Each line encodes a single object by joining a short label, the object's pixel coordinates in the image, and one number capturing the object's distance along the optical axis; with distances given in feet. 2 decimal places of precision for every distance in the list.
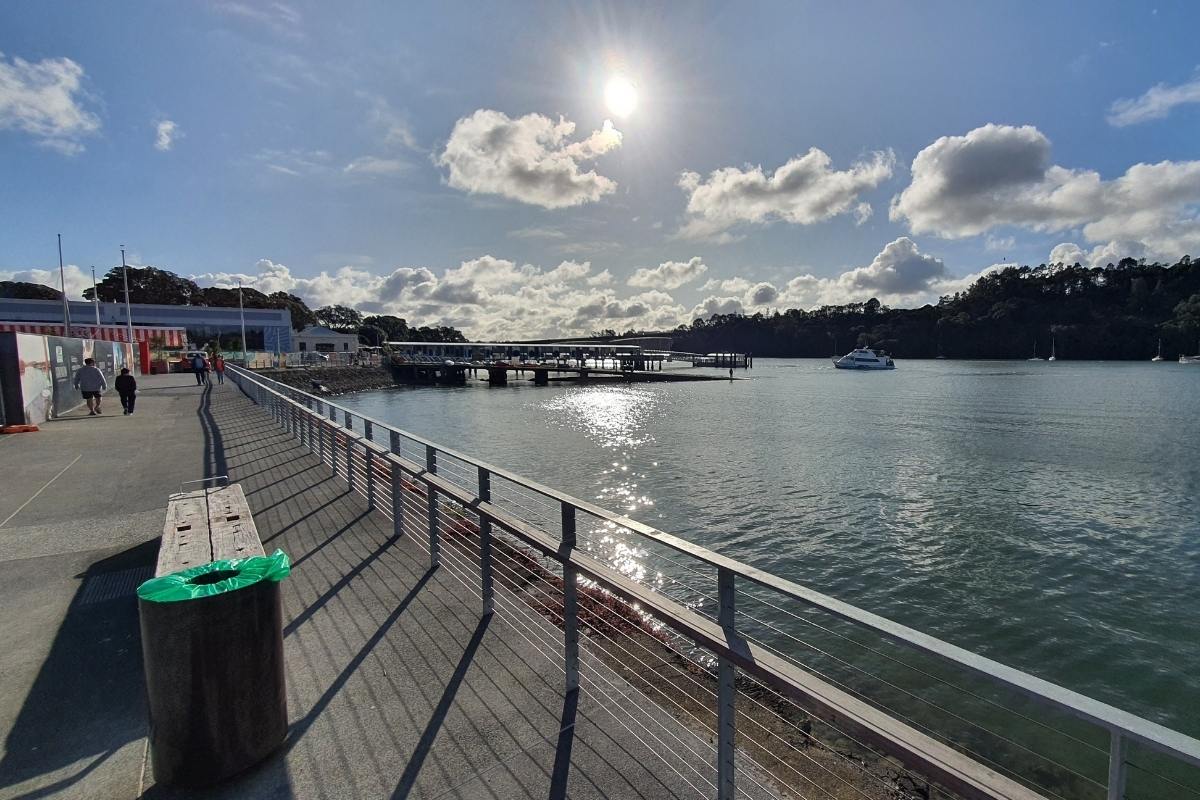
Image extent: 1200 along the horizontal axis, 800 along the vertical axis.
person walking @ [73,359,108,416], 50.70
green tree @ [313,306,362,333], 516.73
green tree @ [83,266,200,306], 299.38
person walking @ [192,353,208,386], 87.04
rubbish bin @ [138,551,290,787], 7.69
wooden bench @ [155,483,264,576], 10.07
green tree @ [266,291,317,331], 383.45
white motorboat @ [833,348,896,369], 321.93
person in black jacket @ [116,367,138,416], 49.52
